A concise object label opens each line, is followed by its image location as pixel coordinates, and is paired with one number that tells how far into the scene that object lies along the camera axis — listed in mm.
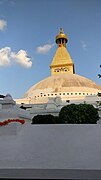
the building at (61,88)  28594
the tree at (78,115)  15414
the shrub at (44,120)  13920
